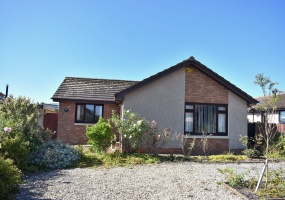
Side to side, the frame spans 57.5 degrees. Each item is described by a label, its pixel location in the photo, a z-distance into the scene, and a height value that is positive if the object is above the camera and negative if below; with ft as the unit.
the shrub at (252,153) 45.09 -4.68
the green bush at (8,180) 18.49 -4.60
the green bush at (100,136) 42.22 -2.38
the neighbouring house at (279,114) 90.44 +4.65
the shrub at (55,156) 33.94 -5.01
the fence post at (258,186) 22.24 -5.13
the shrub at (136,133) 42.37 -1.70
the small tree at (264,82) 37.24 +6.43
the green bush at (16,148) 29.94 -3.45
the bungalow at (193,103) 49.21 +4.04
